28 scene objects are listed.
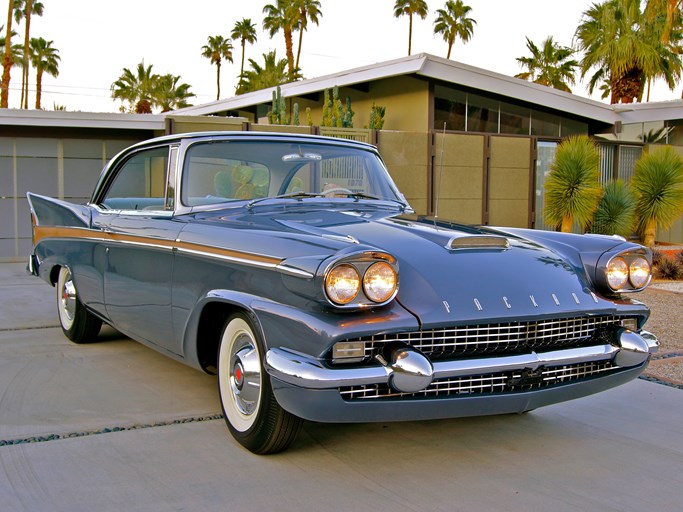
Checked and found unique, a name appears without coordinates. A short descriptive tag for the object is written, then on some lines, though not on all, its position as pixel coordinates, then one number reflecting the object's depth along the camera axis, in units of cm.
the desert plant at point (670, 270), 1154
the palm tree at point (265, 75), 3534
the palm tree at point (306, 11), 4003
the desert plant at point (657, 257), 1197
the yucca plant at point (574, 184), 1438
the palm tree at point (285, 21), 4012
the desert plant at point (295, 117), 1601
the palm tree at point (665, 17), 2328
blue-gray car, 302
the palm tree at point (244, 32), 5003
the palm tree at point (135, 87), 4387
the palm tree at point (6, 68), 3150
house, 1334
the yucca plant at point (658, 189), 1460
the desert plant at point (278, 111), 1584
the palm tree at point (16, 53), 4428
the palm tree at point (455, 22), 4388
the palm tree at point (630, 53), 2273
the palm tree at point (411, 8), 4447
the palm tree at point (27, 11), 3766
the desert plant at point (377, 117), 1605
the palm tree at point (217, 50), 5091
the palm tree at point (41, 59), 4859
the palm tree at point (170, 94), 4312
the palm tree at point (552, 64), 3500
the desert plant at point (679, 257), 1173
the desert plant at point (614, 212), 1472
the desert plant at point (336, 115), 1577
